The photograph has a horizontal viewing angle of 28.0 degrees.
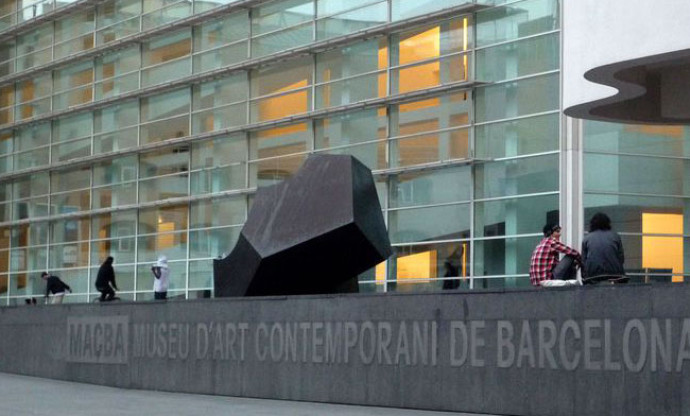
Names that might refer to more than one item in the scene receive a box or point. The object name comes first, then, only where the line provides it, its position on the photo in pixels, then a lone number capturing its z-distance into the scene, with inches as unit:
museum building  1100.5
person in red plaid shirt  642.8
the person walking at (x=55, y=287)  1354.6
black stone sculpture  758.5
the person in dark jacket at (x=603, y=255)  596.1
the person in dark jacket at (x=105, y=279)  1104.8
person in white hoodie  1051.3
